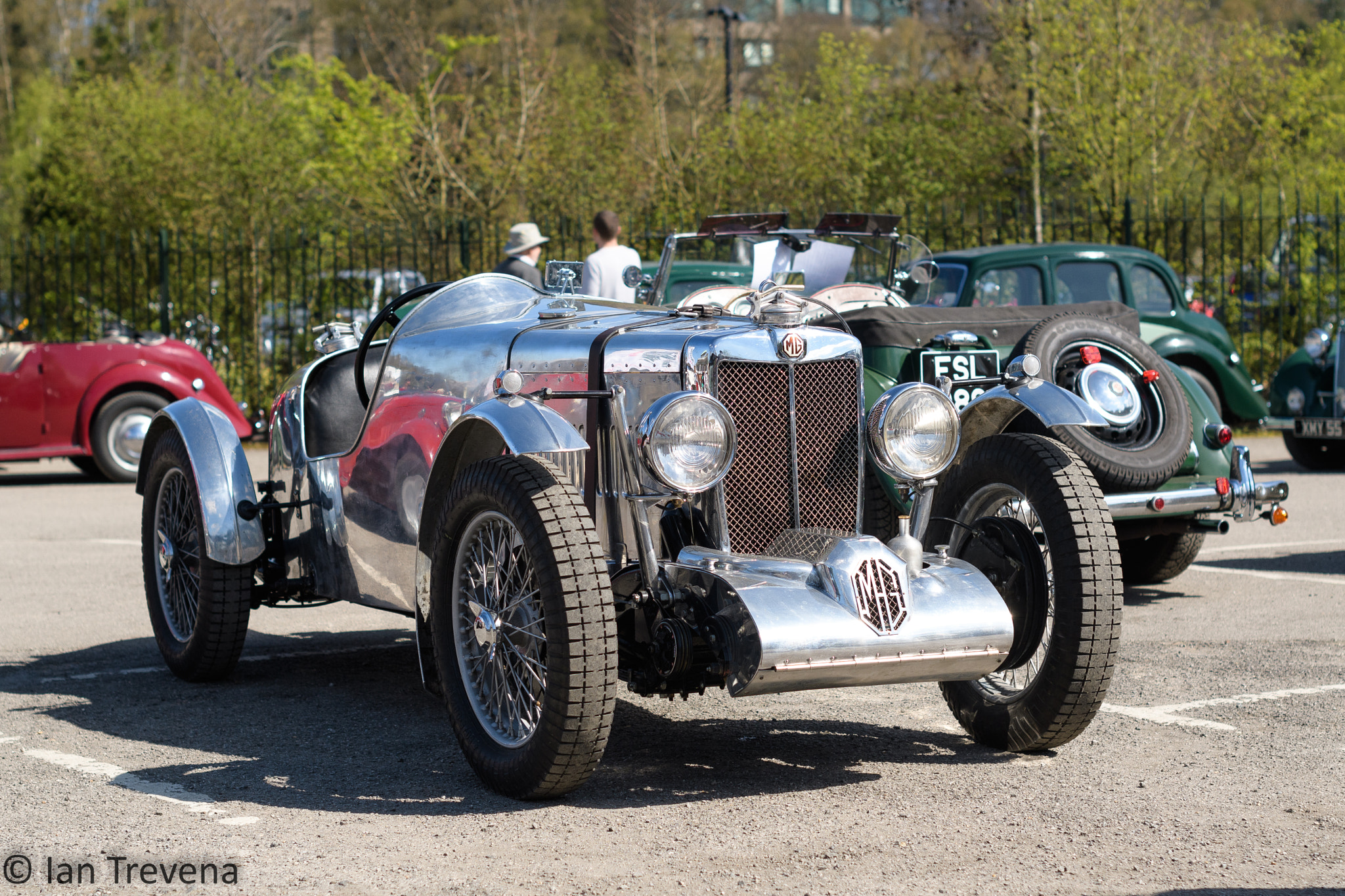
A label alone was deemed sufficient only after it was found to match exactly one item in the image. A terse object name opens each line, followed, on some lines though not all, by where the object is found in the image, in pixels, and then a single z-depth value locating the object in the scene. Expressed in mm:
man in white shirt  10609
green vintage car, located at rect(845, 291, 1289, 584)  6750
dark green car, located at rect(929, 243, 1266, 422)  10805
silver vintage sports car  3816
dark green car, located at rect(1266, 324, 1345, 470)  11859
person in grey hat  10773
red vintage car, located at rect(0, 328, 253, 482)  12977
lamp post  24911
